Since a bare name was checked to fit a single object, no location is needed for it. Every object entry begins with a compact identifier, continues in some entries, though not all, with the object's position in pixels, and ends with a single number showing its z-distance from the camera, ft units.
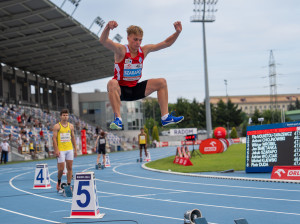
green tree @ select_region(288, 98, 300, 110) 379.59
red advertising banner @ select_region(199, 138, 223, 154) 81.97
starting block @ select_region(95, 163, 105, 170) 64.74
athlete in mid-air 14.70
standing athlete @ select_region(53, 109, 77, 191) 33.91
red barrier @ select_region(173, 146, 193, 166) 59.47
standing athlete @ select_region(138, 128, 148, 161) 72.74
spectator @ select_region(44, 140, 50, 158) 108.88
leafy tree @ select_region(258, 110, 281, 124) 287.18
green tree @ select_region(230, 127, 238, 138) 191.70
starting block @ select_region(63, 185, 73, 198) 32.86
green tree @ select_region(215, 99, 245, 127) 268.41
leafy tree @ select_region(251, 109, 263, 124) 263.55
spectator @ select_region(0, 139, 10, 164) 87.45
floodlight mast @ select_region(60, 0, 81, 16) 88.86
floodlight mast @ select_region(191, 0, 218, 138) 92.48
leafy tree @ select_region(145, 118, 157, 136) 324.06
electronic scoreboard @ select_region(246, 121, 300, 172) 41.65
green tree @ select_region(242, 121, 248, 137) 232.47
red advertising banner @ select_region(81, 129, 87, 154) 121.25
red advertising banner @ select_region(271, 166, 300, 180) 38.55
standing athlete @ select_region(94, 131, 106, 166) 62.85
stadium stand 91.71
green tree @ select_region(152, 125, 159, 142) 197.26
